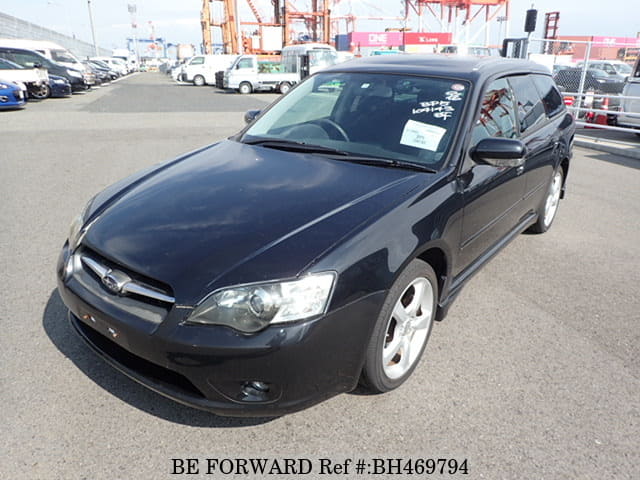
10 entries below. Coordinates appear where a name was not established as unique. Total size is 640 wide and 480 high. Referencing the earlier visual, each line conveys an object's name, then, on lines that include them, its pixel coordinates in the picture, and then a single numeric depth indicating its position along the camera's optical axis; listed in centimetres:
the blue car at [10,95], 1427
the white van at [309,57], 2655
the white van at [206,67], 3225
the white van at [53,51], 2331
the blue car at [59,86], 1936
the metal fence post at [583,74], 1135
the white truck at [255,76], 2528
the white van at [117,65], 5112
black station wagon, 198
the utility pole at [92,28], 5478
